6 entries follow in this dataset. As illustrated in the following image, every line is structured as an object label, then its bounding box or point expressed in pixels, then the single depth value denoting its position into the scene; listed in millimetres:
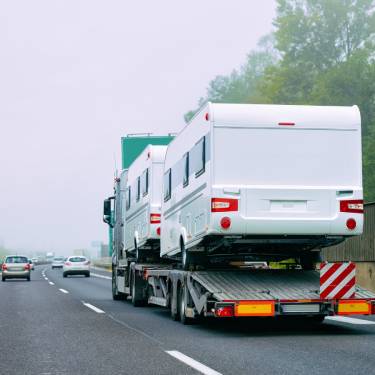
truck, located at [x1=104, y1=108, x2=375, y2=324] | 12555
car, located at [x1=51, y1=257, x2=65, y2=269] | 88362
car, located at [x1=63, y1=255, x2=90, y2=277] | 49594
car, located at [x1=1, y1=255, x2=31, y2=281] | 44688
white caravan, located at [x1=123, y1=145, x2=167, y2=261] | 18781
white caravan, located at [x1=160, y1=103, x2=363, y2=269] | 12891
